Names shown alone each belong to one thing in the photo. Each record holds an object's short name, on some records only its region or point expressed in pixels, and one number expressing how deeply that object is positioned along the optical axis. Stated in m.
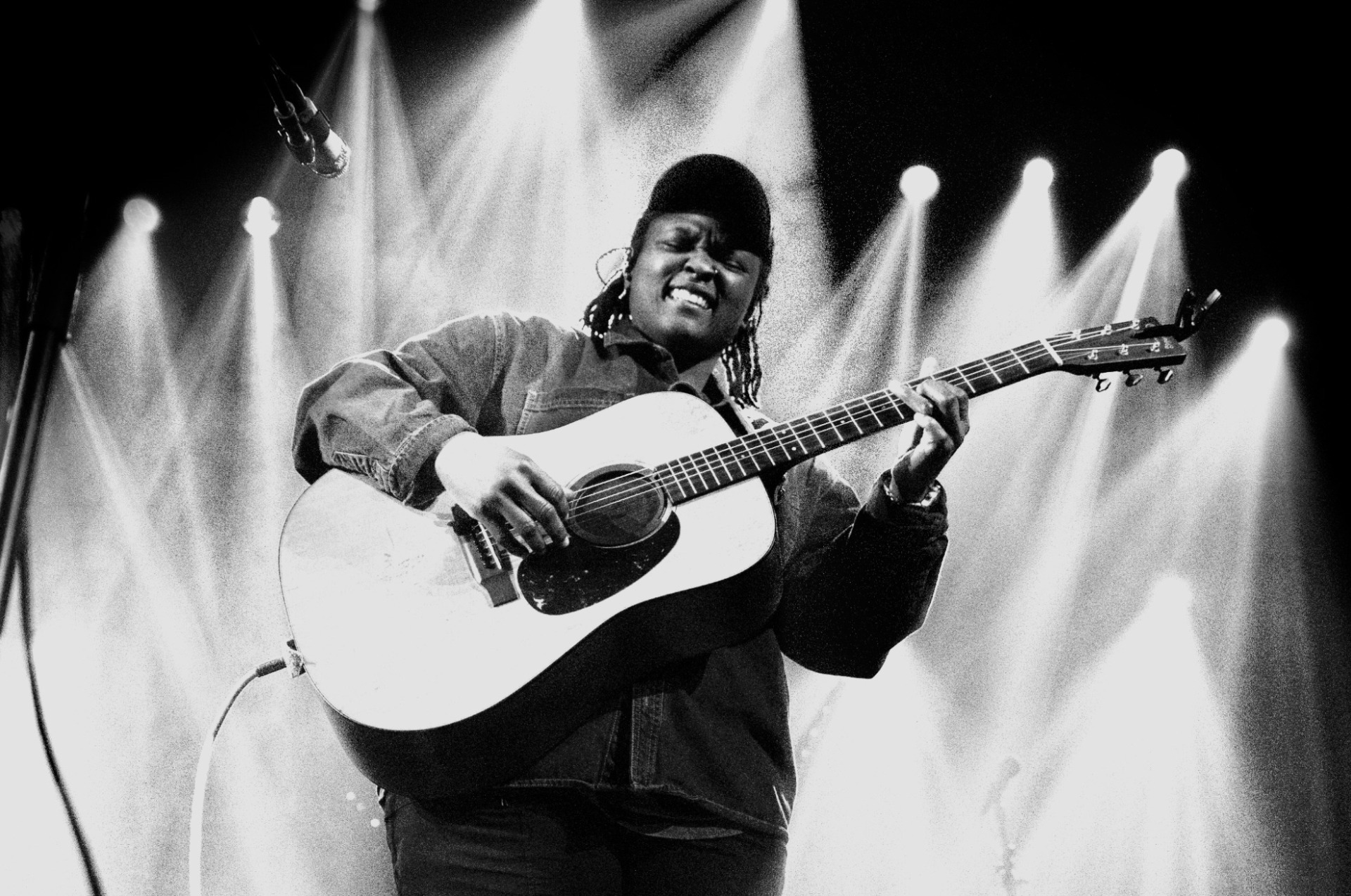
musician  1.94
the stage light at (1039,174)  5.41
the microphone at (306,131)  2.52
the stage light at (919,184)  5.29
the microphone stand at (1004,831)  4.56
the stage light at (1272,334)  5.68
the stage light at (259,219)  4.72
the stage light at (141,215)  4.66
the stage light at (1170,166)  5.44
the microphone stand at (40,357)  1.39
